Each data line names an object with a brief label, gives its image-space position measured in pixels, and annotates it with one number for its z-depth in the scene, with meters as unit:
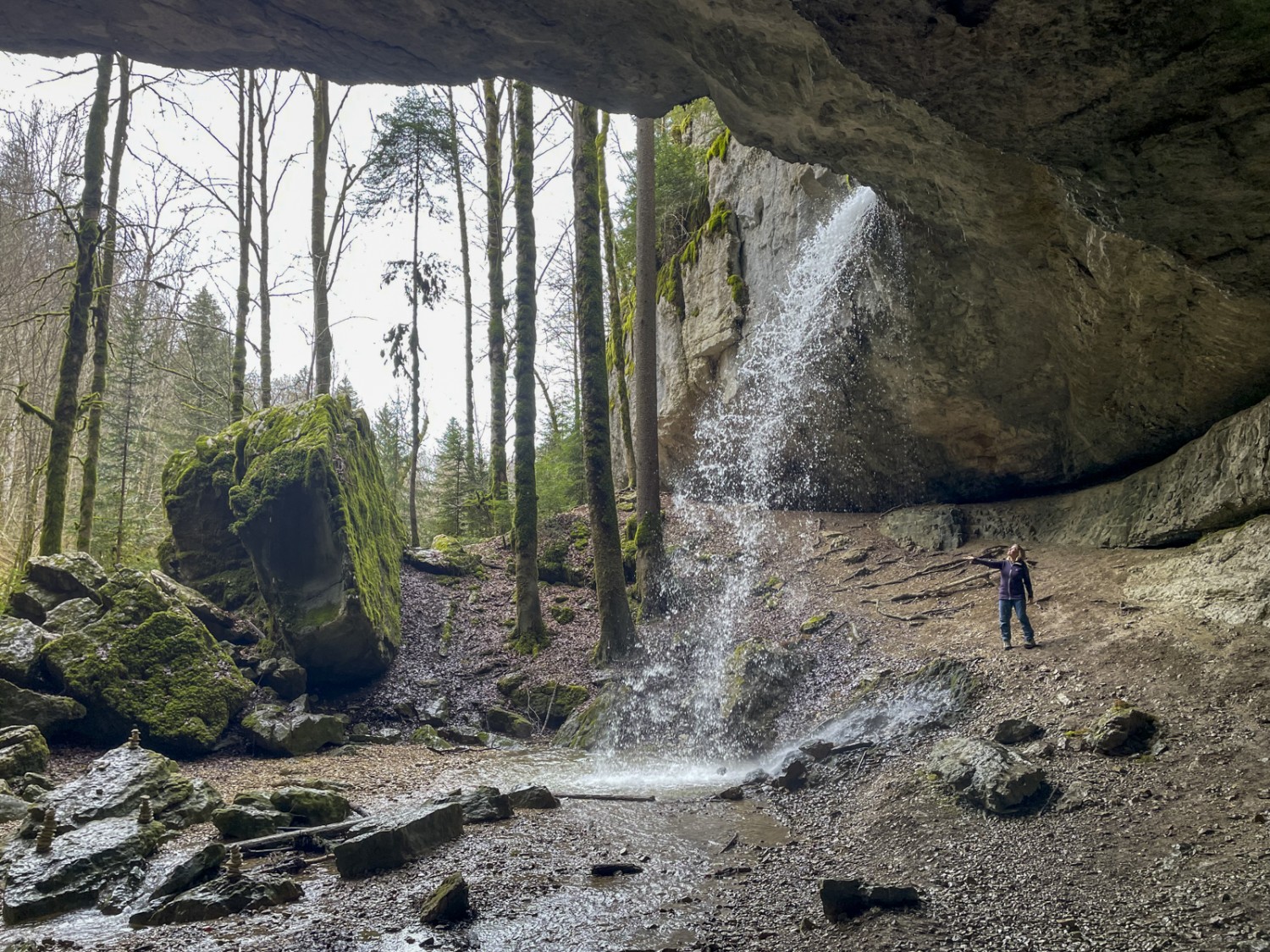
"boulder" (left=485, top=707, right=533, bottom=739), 11.03
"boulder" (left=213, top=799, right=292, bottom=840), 5.70
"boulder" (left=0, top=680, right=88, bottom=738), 8.02
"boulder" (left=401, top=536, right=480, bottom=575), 15.60
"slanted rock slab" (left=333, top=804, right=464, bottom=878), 5.05
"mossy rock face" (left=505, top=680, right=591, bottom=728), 11.41
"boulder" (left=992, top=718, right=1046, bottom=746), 6.17
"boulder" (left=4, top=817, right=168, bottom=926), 4.46
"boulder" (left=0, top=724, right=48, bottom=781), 6.92
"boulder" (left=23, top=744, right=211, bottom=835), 5.71
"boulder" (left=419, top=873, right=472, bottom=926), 4.25
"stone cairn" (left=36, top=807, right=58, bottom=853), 4.93
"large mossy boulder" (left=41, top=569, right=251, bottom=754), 8.54
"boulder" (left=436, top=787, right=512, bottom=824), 6.34
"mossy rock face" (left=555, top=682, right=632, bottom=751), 10.16
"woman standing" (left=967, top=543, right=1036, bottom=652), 8.10
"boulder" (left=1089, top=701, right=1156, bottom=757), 5.57
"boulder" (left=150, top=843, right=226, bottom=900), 4.66
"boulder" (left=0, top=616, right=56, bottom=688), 8.34
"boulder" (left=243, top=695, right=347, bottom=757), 9.25
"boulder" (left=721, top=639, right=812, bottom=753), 8.82
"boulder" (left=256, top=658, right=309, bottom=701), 10.52
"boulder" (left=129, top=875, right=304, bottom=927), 4.35
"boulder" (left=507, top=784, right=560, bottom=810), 6.94
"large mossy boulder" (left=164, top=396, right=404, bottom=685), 10.95
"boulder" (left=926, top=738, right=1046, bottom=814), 5.26
